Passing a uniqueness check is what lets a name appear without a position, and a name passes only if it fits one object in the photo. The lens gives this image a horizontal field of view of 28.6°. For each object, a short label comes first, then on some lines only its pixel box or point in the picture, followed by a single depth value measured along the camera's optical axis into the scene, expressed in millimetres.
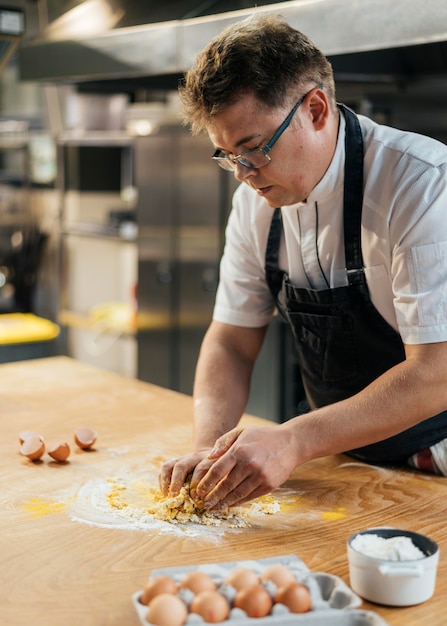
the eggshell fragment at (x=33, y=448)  1971
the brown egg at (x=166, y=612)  1142
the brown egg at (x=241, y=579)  1229
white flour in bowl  1305
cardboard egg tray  1165
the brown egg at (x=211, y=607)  1163
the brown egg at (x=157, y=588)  1203
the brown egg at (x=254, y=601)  1180
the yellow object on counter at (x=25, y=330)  4594
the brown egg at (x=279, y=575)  1234
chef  1689
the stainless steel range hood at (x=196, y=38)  1502
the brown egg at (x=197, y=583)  1223
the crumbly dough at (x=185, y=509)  1642
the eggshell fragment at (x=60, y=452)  1963
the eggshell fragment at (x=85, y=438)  2059
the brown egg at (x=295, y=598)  1189
